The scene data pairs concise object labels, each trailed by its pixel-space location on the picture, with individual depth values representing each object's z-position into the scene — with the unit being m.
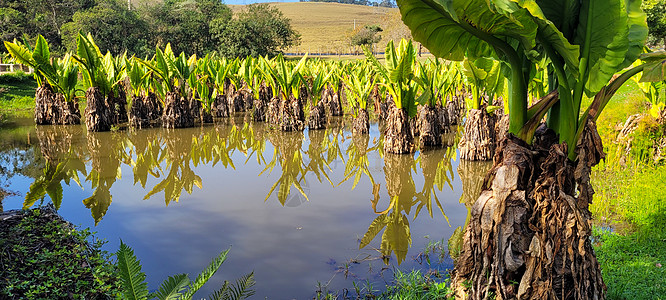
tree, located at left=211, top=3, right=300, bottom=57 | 31.36
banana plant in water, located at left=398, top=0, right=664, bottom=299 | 2.40
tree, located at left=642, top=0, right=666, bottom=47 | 23.04
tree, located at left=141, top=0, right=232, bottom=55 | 33.09
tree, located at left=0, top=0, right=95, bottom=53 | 26.84
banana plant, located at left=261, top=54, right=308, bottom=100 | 8.97
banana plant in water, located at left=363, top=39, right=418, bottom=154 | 6.43
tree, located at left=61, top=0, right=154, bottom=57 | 28.03
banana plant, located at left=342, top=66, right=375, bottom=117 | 8.29
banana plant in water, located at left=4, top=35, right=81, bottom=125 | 8.98
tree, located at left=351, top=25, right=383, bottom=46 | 43.81
